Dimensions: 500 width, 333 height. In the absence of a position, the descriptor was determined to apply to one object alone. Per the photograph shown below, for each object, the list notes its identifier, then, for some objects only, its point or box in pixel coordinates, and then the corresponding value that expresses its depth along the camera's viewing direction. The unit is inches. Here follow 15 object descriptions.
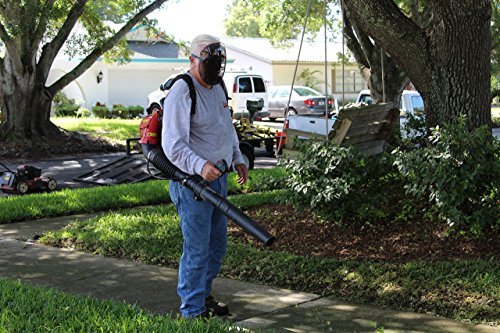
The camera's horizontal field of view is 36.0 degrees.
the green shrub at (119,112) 1358.3
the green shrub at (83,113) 1311.0
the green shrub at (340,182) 301.1
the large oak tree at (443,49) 306.2
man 203.8
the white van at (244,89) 1224.8
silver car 1411.2
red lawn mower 506.0
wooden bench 332.1
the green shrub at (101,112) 1348.4
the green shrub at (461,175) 266.8
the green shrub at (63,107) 1347.2
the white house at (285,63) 1797.5
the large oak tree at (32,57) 808.9
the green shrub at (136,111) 1380.4
